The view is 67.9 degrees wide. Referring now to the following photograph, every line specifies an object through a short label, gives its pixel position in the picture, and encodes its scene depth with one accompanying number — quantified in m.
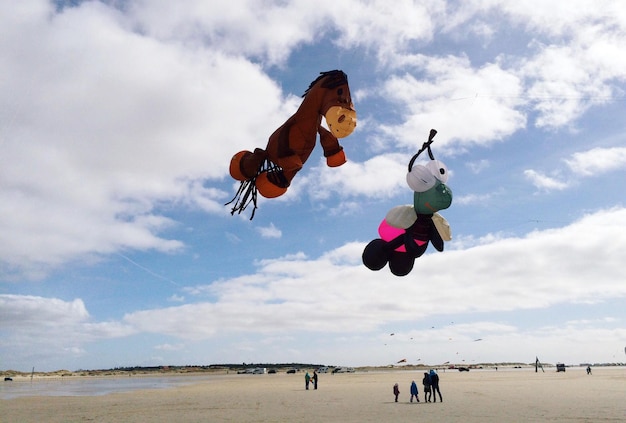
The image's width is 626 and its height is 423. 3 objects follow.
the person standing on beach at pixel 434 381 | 18.31
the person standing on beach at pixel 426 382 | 18.48
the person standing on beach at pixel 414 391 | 18.21
